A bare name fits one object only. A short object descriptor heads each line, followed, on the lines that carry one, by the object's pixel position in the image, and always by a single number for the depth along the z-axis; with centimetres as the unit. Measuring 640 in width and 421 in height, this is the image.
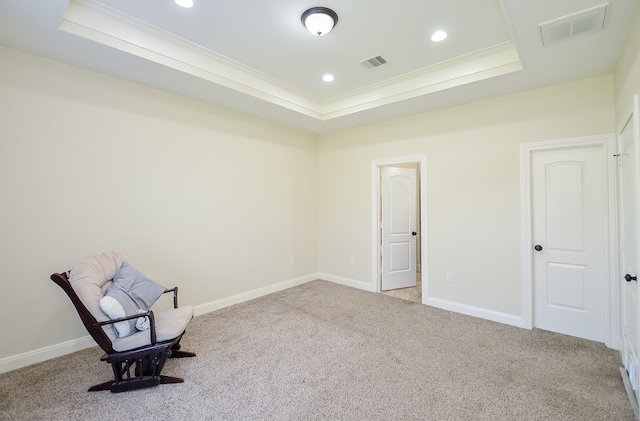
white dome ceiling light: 234
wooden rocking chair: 207
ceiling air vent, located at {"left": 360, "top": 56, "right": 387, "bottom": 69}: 314
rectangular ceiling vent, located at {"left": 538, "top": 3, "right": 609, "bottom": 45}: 205
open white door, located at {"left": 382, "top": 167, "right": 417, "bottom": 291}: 479
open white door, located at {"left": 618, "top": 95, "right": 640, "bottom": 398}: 207
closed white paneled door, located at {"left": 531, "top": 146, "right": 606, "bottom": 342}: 295
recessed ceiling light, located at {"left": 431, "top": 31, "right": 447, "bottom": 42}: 268
